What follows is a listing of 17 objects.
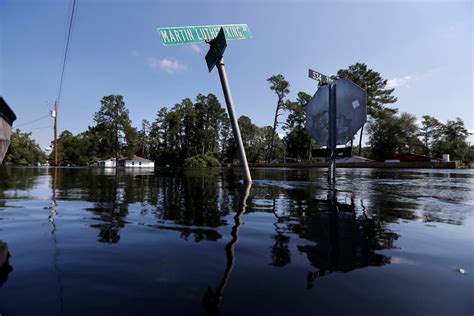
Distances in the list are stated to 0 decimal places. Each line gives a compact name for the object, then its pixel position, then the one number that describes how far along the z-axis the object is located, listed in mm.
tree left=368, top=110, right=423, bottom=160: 53919
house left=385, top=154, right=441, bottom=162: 45034
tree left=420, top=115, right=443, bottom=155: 65775
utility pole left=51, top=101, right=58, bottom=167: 47594
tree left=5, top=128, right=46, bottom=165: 92612
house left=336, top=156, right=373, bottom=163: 52878
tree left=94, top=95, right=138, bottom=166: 70938
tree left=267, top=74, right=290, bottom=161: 60969
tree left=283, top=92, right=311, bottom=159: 69188
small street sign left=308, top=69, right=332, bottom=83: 10117
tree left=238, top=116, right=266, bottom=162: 96500
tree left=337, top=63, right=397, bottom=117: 52909
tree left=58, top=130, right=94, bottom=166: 90875
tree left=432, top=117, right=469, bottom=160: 59719
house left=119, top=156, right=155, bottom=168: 75000
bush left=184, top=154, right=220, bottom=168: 69188
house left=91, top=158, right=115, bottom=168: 78506
